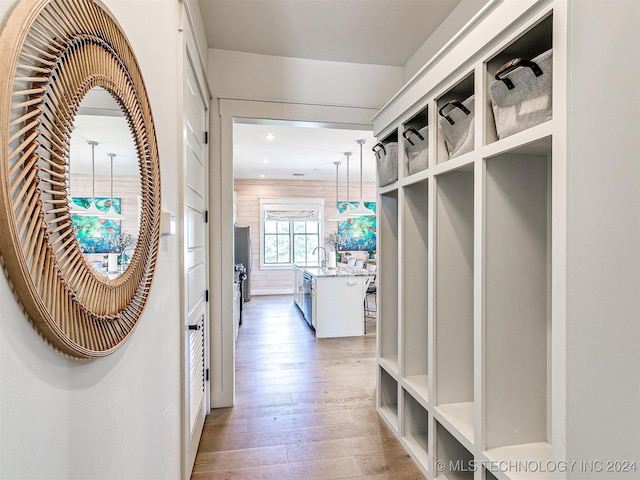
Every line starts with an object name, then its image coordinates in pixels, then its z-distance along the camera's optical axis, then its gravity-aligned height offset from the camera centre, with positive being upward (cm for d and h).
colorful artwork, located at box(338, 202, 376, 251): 879 +16
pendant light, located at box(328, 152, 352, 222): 590 +48
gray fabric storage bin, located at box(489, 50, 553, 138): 117 +53
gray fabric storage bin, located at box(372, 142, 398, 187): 236 +55
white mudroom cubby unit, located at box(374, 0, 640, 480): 102 -8
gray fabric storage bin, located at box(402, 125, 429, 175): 202 +55
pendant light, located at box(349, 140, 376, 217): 611 +50
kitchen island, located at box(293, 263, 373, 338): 472 -88
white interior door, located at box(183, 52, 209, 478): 182 -17
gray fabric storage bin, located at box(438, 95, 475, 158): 161 +56
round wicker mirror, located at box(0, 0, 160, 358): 49 +12
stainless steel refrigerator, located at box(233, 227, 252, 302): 727 -20
